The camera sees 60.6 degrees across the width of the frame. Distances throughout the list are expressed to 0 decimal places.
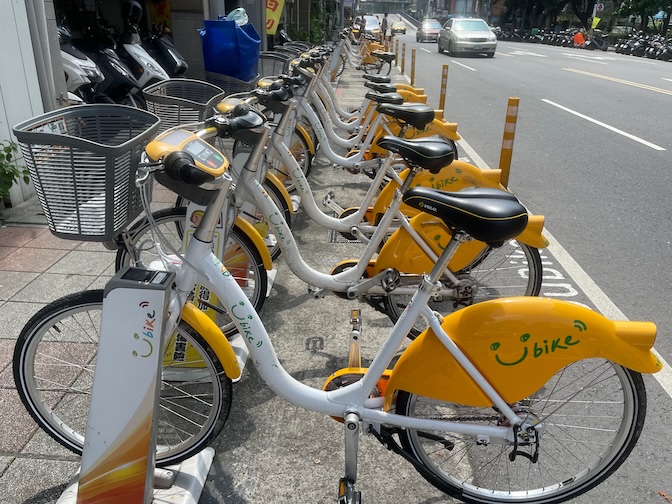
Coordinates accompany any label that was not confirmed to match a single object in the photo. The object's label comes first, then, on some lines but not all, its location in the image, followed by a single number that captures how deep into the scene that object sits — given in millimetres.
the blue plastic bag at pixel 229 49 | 7883
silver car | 25453
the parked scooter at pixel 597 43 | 35812
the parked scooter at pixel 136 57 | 8180
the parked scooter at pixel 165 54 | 9219
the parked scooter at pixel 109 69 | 7770
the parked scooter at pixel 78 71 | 6906
